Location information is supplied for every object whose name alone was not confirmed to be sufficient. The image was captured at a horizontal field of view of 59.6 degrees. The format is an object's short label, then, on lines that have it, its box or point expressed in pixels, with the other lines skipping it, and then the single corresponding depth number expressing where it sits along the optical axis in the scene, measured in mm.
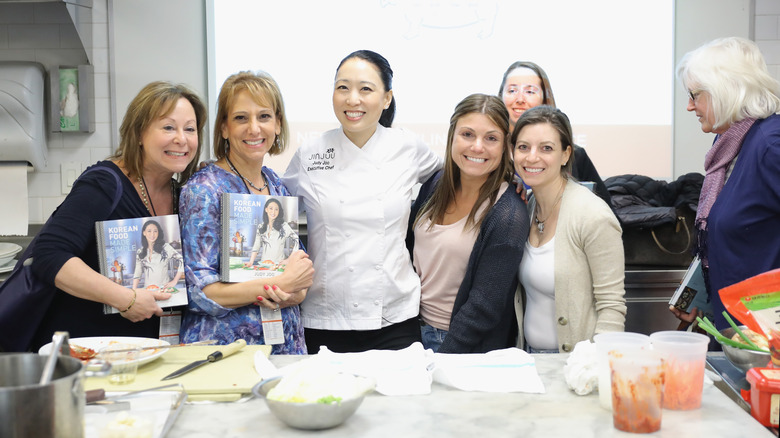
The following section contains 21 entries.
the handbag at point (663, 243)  3182
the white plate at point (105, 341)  1577
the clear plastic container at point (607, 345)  1276
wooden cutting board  1328
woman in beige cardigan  1986
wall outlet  3490
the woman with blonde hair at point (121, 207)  1743
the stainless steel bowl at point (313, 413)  1156
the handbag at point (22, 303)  1800
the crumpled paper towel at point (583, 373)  1350
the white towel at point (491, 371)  1400
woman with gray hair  2121
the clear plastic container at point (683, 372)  1273
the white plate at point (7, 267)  2954
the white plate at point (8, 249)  2990
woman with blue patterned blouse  1862
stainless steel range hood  3402
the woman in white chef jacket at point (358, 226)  2178
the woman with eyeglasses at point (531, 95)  2732
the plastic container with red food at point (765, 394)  1215
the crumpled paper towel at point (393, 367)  1386
